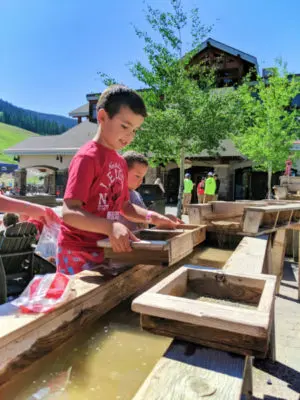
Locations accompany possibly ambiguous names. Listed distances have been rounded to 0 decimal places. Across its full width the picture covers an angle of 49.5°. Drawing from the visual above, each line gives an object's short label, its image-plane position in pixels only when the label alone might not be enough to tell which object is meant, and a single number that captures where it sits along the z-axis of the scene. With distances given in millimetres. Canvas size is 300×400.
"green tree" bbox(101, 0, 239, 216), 10336
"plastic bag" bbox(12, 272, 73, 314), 1218
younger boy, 3297
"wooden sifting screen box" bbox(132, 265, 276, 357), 936
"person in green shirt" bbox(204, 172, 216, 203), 13961
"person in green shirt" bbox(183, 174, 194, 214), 15141
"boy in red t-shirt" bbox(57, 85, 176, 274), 1670
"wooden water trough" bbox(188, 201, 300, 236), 3439
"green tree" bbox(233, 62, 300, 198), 14938
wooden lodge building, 18922
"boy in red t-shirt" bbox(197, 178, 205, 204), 16016
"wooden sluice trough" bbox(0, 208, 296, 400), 845
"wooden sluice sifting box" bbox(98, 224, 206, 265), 1534
